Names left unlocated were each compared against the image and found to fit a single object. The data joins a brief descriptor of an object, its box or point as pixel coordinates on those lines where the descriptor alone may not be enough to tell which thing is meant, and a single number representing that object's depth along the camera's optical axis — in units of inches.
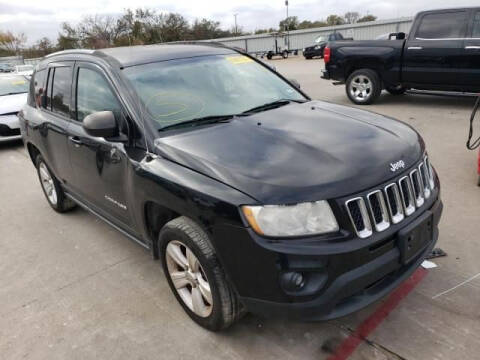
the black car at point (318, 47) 1067.0
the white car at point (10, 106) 341.7
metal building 1331.2
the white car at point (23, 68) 677.6
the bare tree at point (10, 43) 2253.9
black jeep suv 82.4
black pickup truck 309.7
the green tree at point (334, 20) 3038.9
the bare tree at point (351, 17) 2861.2
